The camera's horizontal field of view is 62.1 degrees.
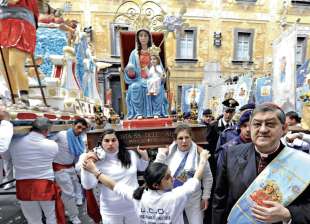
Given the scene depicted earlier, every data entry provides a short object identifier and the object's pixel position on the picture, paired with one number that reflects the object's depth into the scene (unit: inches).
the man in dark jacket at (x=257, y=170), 55.3
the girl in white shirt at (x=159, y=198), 78.2
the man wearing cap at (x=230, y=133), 127.9
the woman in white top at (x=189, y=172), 104.6
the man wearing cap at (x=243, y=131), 110.9
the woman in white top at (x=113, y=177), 99.9
